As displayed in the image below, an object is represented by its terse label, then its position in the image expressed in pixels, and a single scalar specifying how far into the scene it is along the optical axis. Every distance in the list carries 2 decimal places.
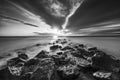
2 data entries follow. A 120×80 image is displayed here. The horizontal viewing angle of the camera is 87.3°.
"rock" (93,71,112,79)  1.56
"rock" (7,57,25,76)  1.81
